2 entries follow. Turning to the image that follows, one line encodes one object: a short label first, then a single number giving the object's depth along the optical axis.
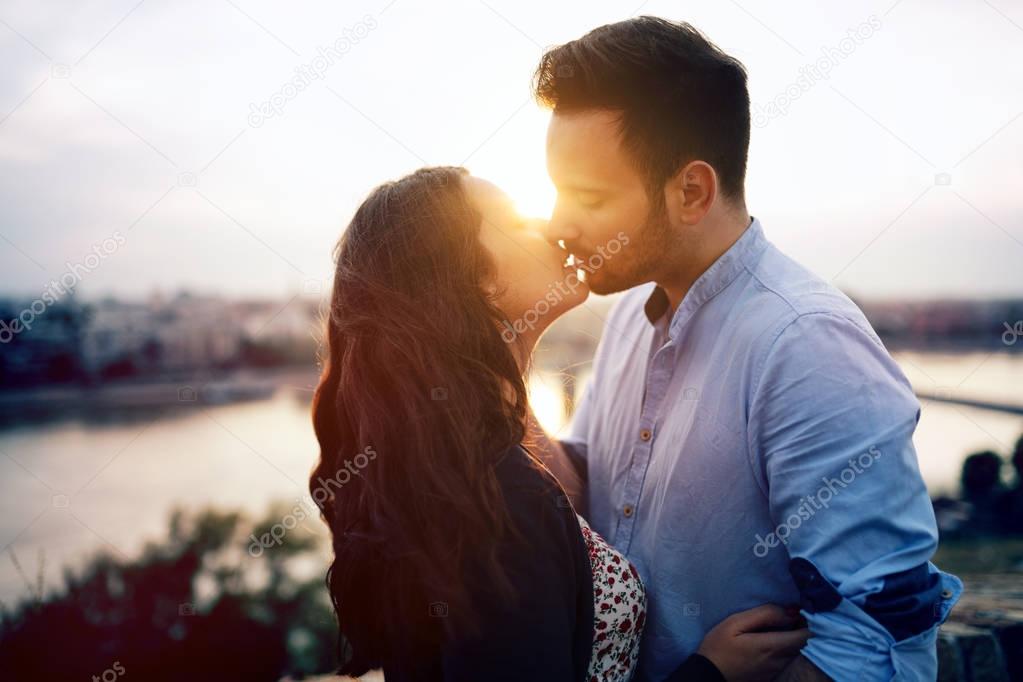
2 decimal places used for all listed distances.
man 1.32
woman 1.26
